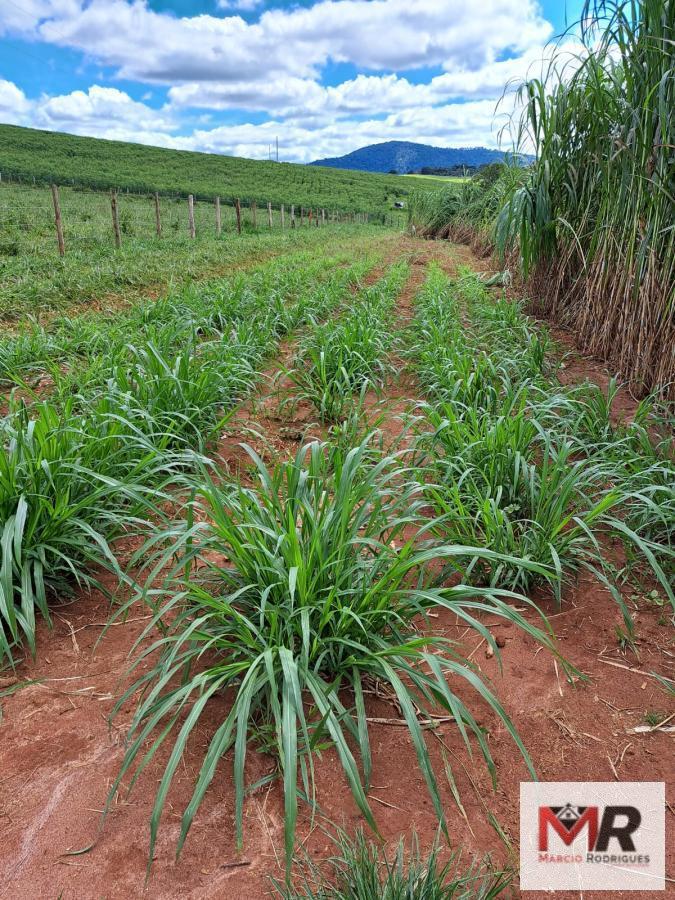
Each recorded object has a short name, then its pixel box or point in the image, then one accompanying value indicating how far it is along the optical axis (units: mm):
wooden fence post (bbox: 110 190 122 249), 9359
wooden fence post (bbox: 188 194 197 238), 12227
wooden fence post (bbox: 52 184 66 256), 8018
